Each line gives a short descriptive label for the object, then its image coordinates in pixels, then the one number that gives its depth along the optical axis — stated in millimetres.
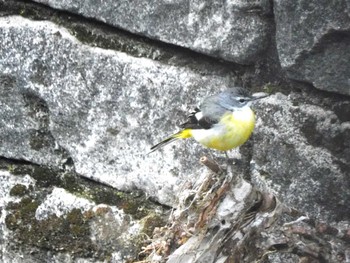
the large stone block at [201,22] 5191
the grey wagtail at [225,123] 5223
